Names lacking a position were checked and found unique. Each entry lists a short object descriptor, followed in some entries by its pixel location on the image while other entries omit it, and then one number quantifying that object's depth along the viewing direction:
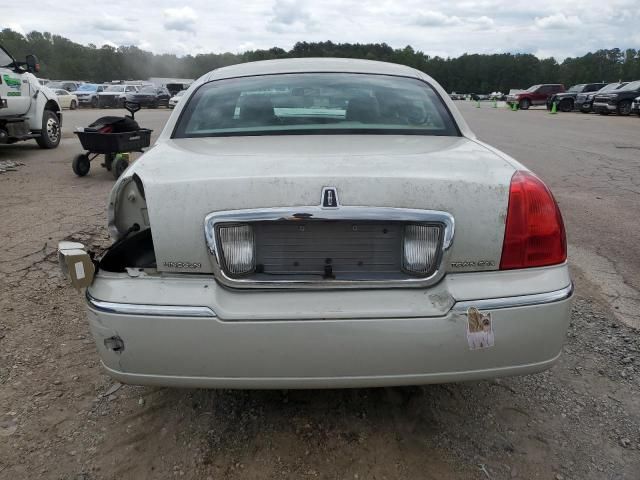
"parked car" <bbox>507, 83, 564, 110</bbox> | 37.34
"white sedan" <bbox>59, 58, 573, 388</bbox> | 1.78
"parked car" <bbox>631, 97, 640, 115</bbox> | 22.23
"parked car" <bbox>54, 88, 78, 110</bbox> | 32.94
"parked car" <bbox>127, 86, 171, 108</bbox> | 35.70
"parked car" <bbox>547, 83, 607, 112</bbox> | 30.97
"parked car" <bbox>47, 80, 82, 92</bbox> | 42.41
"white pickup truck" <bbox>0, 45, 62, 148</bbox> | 8.99
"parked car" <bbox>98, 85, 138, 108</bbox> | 35.06
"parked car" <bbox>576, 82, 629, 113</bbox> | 26.23
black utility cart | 7.20
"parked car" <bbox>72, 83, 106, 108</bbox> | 36.75
